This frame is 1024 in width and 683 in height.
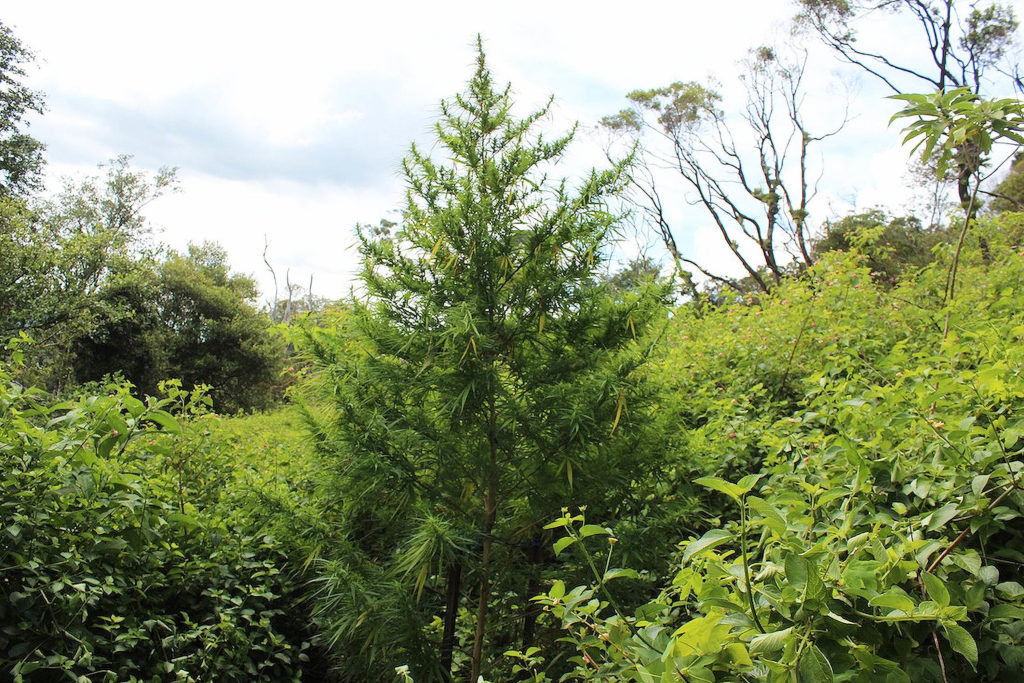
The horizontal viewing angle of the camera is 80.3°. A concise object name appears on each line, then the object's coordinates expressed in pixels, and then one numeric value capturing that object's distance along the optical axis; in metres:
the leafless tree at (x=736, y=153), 17.06
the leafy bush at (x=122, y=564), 2.03
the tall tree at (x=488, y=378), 2.65
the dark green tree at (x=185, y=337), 14.84
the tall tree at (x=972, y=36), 13.27
